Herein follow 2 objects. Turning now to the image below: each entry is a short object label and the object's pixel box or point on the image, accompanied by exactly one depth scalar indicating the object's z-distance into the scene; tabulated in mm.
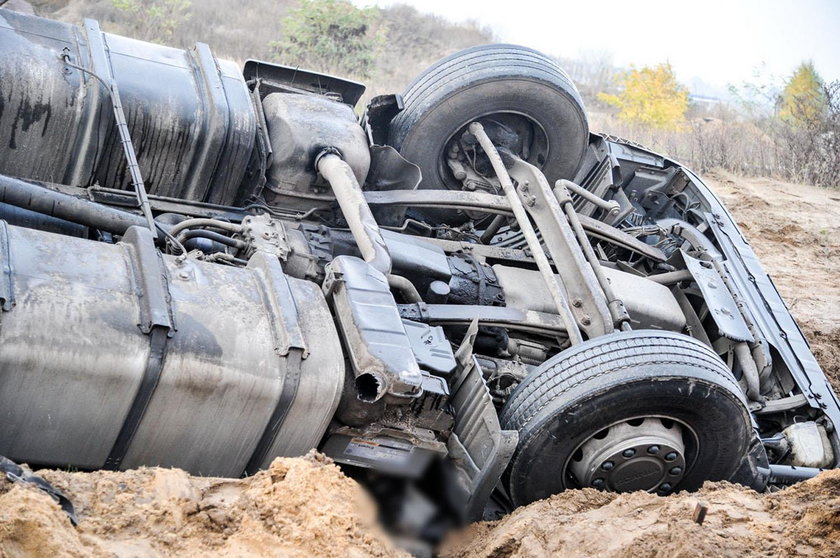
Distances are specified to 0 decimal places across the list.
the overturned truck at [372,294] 3215
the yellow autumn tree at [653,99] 18453
